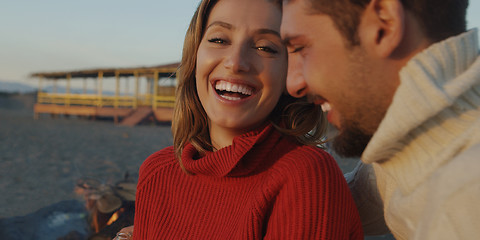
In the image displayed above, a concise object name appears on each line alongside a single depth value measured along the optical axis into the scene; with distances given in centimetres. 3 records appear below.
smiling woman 59
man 42
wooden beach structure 1554
